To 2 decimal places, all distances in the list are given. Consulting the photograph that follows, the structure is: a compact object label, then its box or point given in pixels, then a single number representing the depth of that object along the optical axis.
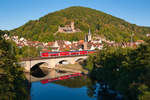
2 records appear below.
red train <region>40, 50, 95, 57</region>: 70.22
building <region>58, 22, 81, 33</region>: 188.25
